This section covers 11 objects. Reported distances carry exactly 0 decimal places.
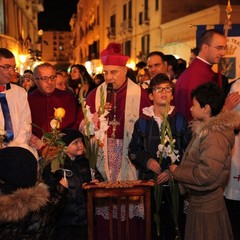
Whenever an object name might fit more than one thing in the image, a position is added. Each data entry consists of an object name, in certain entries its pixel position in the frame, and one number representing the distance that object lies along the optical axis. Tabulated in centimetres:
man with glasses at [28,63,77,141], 366
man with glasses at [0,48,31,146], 320
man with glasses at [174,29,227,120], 353
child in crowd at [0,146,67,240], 192
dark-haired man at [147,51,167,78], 467
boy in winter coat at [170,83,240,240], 260
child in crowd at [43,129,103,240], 285
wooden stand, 247
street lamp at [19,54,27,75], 1387
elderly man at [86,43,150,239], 345
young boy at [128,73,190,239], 311
